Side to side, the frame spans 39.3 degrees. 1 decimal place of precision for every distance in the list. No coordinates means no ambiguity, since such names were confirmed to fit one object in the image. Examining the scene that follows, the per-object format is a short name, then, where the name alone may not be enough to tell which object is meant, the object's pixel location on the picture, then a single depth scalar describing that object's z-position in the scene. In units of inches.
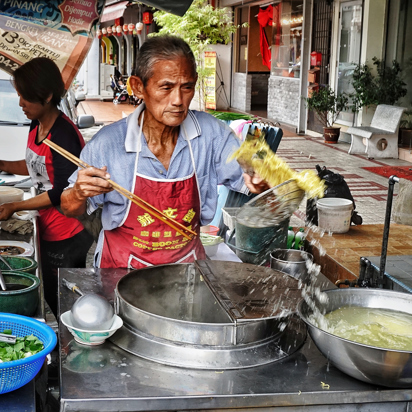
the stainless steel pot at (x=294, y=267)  120.6
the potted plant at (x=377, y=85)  469.4
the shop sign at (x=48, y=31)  125.8
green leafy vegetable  73.2
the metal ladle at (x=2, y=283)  92.2
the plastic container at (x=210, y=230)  166.2
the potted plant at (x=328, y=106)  519.5
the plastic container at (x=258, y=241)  164.9
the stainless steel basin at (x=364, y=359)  68.2
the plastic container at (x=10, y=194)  154.2
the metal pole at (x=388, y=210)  97.8
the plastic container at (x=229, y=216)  188.2
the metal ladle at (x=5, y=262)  106.7
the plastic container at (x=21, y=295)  88.4
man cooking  101.0
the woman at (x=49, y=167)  137.9
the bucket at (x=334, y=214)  200.4
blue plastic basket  69.6
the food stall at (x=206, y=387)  68.7
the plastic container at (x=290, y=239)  185.9
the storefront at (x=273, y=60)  614.5
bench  449.0
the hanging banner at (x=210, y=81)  813.9
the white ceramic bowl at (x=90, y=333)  79.0
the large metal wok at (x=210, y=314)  75.9
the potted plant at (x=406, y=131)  456.4
